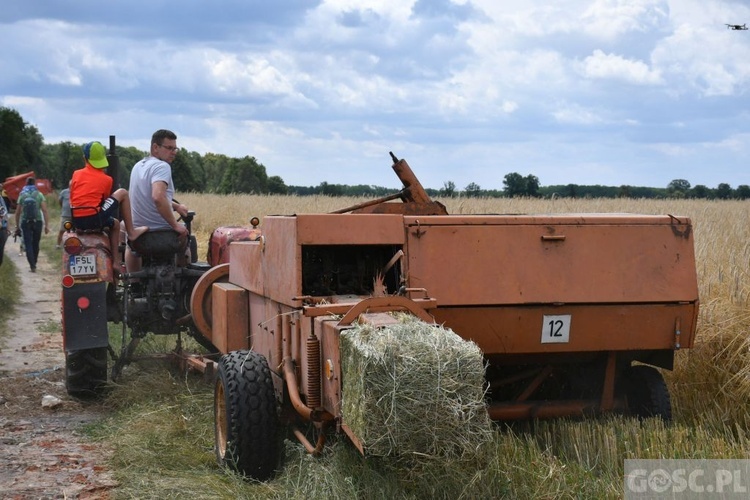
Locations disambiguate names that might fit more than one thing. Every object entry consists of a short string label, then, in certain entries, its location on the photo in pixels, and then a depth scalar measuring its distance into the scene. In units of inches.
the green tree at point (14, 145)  2672.2
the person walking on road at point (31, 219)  717.3
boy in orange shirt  315.0
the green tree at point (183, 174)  2287.2
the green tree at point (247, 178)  1844.2
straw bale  163.2
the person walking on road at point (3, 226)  557.9
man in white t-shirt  317.0
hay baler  212.2
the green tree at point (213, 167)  2915.6
